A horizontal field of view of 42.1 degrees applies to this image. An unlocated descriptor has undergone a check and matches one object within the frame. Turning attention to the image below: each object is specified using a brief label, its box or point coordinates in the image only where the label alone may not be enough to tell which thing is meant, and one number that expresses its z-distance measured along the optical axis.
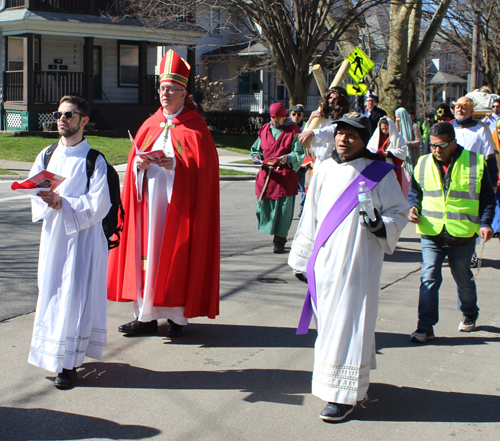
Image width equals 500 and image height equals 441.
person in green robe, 9.01
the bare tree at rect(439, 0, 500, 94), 27.88
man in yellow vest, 5.43
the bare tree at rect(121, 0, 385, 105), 19.33
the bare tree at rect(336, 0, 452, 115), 19.98
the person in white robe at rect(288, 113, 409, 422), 3.84
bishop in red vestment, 5.18
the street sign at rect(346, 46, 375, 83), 14.56
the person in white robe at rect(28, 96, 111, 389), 4.17
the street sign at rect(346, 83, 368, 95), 14.62
